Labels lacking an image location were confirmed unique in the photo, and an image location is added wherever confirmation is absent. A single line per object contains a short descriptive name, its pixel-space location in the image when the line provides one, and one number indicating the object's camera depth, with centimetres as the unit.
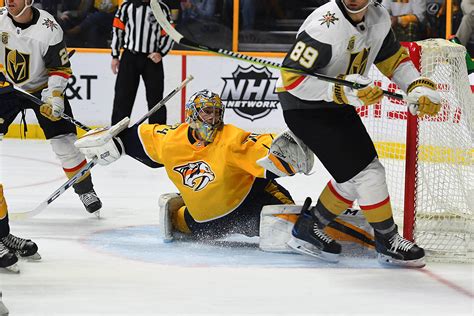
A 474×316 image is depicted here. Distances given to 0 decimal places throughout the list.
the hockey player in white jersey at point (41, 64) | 782
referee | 1186
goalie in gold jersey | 679
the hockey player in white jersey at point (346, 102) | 613
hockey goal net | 685
